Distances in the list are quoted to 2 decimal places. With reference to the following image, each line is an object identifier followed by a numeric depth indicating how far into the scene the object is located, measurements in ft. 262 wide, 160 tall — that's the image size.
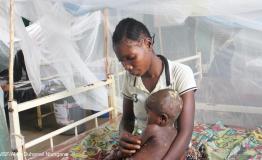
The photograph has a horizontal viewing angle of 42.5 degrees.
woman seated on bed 5.22
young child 5.01
